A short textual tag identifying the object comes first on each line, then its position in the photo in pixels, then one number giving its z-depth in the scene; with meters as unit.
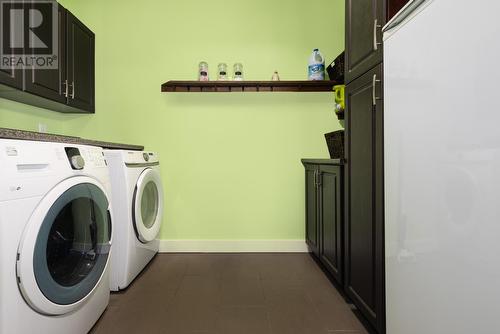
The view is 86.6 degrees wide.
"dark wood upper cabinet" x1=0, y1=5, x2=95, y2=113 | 1.73
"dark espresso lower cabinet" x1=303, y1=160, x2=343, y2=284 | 1.60
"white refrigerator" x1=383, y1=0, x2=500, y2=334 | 0.58
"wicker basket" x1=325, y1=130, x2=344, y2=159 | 1.77
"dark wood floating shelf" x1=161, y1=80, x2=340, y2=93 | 2.38
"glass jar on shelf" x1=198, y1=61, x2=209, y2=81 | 2.42
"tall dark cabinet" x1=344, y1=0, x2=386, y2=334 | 1.13
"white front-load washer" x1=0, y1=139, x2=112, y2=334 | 0.83
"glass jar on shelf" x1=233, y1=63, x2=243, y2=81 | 2.44
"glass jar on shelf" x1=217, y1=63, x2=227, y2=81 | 2.44
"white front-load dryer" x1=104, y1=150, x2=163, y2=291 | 1.67
